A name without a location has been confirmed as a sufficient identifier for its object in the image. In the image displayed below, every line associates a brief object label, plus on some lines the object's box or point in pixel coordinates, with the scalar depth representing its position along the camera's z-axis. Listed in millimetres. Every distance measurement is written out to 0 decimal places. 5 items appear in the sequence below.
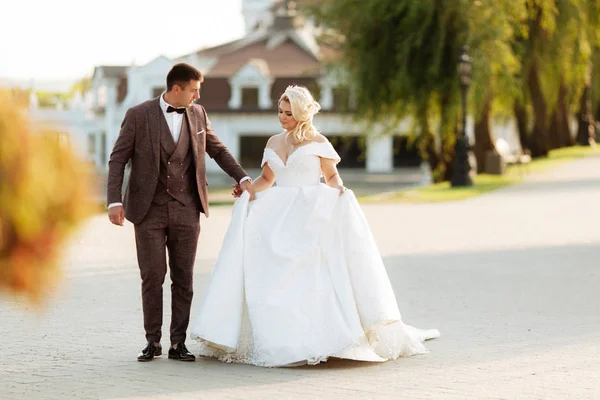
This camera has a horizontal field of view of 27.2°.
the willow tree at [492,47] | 31703
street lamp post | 32562
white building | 67500
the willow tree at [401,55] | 32000
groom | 8227
